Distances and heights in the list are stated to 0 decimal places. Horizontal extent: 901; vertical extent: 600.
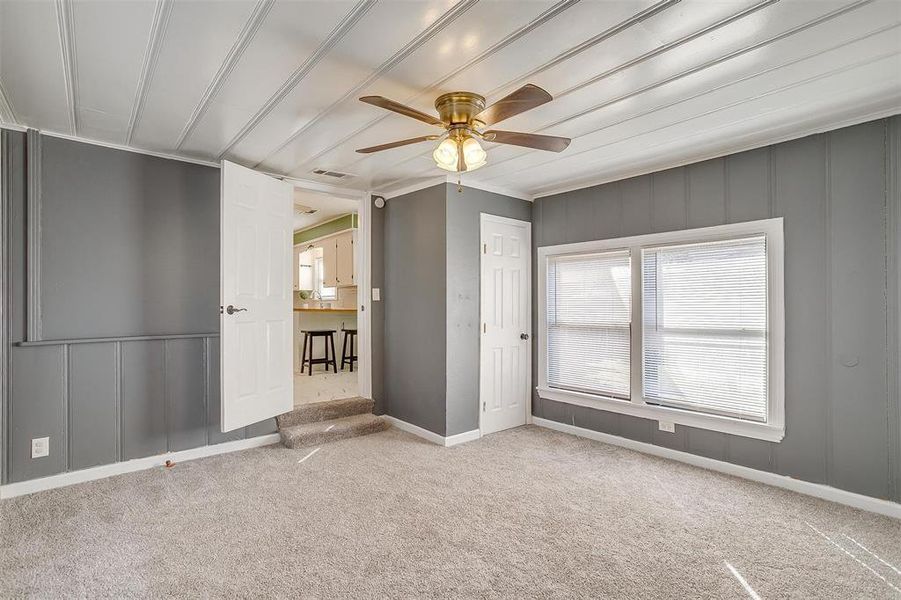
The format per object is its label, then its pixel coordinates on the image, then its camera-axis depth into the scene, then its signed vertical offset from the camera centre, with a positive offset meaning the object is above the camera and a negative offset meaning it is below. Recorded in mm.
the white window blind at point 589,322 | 3969 -211
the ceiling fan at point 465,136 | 2359 +878
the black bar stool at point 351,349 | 6691 -722
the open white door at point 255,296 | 3299 +45
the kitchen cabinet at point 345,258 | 6938 +688
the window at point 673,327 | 3156 -222
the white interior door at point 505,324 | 4297 -230
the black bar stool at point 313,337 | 6388 -576
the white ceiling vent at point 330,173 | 3836 +1112
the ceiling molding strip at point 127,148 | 2992 +1118
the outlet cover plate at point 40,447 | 2904 -932
